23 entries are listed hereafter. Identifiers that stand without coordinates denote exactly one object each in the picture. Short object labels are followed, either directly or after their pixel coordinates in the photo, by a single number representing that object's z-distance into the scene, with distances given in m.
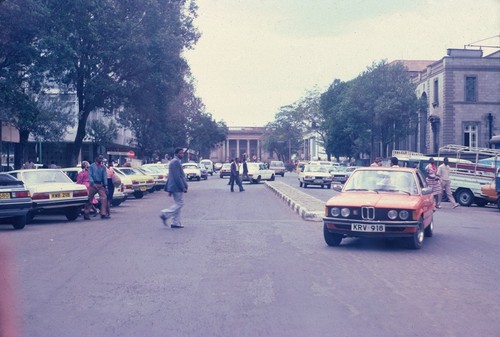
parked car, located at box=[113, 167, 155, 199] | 27.67
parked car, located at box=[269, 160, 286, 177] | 64.75
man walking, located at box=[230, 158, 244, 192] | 31.06
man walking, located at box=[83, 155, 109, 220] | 17.22
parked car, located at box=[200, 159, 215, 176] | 69.12
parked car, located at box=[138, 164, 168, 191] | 34.47
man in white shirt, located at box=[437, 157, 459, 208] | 21.64
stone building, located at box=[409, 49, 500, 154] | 51.03
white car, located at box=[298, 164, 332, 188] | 35.38
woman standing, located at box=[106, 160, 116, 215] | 18.92
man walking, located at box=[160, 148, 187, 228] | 14.44
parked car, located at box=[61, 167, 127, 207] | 20.61
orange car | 10.51
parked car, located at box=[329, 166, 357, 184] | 38.98
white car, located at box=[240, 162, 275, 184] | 43.91
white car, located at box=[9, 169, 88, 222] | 16.16
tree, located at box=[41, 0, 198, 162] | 26.55
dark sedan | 14.39
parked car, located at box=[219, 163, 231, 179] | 57.84
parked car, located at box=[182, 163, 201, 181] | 49.88
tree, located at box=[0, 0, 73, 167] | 20.97
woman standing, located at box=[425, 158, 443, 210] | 19.76
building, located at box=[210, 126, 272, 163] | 136.25
